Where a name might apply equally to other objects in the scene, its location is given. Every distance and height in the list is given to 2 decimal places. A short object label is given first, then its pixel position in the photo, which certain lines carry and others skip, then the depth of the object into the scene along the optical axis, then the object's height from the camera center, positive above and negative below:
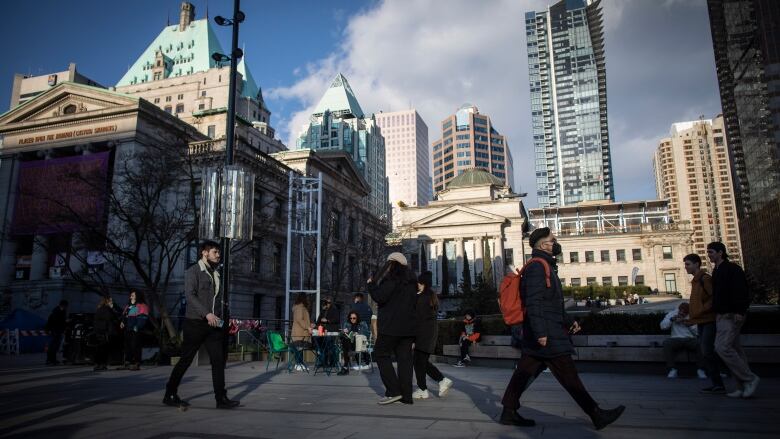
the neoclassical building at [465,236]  64.44 +8.04
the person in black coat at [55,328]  14.27 -0.65
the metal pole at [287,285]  17.00 +0.50
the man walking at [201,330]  6.21 -0.34
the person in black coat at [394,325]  6.35 -0.33
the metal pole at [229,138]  7.11 +2.60
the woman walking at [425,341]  7.13 -0.59
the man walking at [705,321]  7.43 -0.41
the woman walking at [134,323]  12.38 -0.47
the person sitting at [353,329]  12.38 -0.73
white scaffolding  17.17 +3.49
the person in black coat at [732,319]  6.71 -0.34
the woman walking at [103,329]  12.38 -0.61
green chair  12.14 -1.02
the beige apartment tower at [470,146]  169.75 +50.89
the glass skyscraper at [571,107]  145.00 +54.66
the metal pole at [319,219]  16.83 +2.72
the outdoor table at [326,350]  11.67 -1.16
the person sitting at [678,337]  10.09 -0.85
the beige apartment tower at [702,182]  149.25 +33.53
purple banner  30.76 +7.13
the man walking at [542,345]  4.71 -0.46
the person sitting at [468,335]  14.04 -1.03
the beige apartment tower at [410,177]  197.62 +46.85
